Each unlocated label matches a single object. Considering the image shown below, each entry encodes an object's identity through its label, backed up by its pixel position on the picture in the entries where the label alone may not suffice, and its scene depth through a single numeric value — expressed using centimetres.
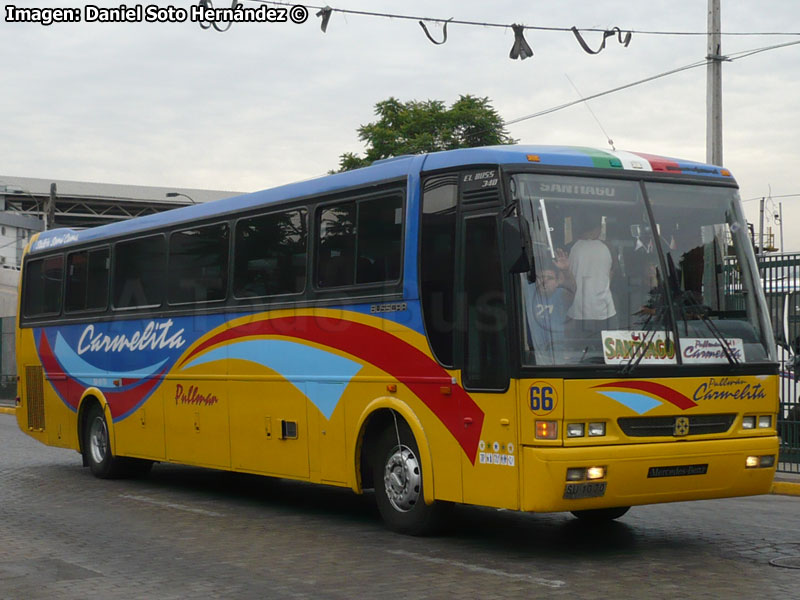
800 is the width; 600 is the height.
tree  5156
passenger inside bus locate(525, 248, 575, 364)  898
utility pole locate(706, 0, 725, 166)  2111
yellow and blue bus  902
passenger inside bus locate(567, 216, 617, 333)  912
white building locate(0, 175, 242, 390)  6856
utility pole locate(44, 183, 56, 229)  3904
